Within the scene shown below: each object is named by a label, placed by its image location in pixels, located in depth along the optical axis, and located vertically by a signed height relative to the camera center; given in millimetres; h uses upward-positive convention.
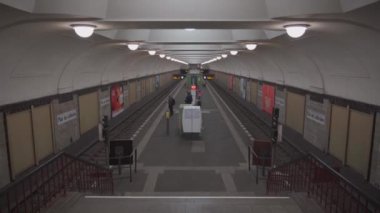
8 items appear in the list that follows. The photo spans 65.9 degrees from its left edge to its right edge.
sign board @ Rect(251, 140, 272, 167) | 9195 -2613
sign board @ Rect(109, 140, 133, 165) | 9297 -2577
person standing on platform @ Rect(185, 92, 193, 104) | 18438 -1867
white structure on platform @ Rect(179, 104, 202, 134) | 14360 -2459
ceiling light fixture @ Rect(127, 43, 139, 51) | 9952 +819
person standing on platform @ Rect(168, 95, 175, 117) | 18533 -2129
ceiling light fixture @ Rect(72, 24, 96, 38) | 5922 +808
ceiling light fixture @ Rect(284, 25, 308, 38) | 5816 +805
